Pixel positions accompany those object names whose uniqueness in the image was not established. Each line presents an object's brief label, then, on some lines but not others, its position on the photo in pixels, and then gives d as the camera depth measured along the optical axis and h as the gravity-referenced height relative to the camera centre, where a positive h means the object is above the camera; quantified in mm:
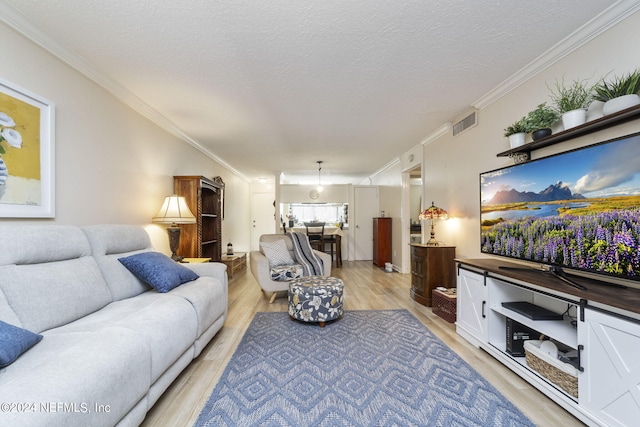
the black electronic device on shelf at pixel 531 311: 1867 -709
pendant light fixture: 7926 +534
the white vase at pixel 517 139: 2286 +619
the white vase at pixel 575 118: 1802 +628
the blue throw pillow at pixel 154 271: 2197 -478
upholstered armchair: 3648 -847
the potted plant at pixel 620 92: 1526 +704
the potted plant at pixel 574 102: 1812 +765
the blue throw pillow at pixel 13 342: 1083 -547
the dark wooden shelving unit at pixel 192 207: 3613 +74
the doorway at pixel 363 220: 7605 -209
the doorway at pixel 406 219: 5332 -129
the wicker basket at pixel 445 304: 2934 -1025
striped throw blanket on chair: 3848 -660
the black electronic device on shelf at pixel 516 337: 2066 -944
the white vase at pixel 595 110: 1773 +673
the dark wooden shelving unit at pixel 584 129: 1480 +525
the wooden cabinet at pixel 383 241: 6422 -668
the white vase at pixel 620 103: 1517 +617
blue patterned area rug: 1524 -1145
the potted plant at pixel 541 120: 2026 +693
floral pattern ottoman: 2844 -941
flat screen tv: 1456 +19
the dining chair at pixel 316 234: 6344 -504
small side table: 5018 -991
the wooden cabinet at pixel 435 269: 3496 -729
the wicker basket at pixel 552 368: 1561 -956
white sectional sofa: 958 -604
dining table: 6473 -547
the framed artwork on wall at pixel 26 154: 1681 +383
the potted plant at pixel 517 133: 2242 +672
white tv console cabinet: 1250 -715
